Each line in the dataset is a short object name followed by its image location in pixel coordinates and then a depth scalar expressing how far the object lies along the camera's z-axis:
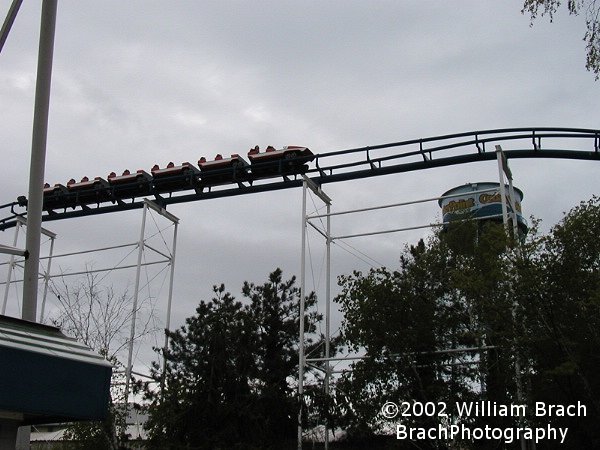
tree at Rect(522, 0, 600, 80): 8.27
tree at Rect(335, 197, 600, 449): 13.05
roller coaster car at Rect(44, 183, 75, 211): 25.56
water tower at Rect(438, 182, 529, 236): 20.23
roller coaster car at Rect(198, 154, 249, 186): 22.39
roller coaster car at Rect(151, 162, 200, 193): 23.27
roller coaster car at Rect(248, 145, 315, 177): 21.34
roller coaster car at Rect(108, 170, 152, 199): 24.20
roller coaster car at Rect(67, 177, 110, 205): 25.03
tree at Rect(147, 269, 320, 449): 13.78
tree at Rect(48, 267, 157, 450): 16.64
